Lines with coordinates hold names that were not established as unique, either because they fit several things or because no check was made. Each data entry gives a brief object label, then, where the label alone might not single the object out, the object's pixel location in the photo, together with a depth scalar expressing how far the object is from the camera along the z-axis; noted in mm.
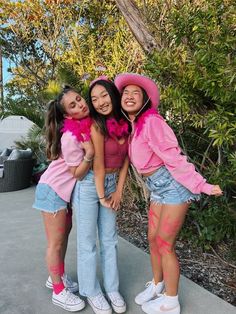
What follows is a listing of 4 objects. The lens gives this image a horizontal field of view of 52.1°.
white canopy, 9992
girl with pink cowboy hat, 1490
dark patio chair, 4874
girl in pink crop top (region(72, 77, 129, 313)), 1546
